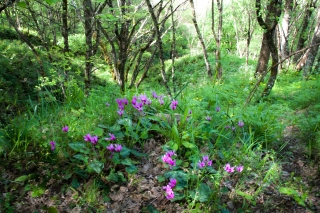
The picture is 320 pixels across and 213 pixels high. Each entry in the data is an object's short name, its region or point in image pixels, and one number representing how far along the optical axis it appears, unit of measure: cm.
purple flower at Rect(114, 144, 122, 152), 195
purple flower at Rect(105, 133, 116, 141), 202
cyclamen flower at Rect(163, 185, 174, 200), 173
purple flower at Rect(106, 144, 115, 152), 194
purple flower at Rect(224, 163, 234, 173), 186
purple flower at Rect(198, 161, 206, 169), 189
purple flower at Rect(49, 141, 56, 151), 196
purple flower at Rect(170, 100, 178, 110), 259
